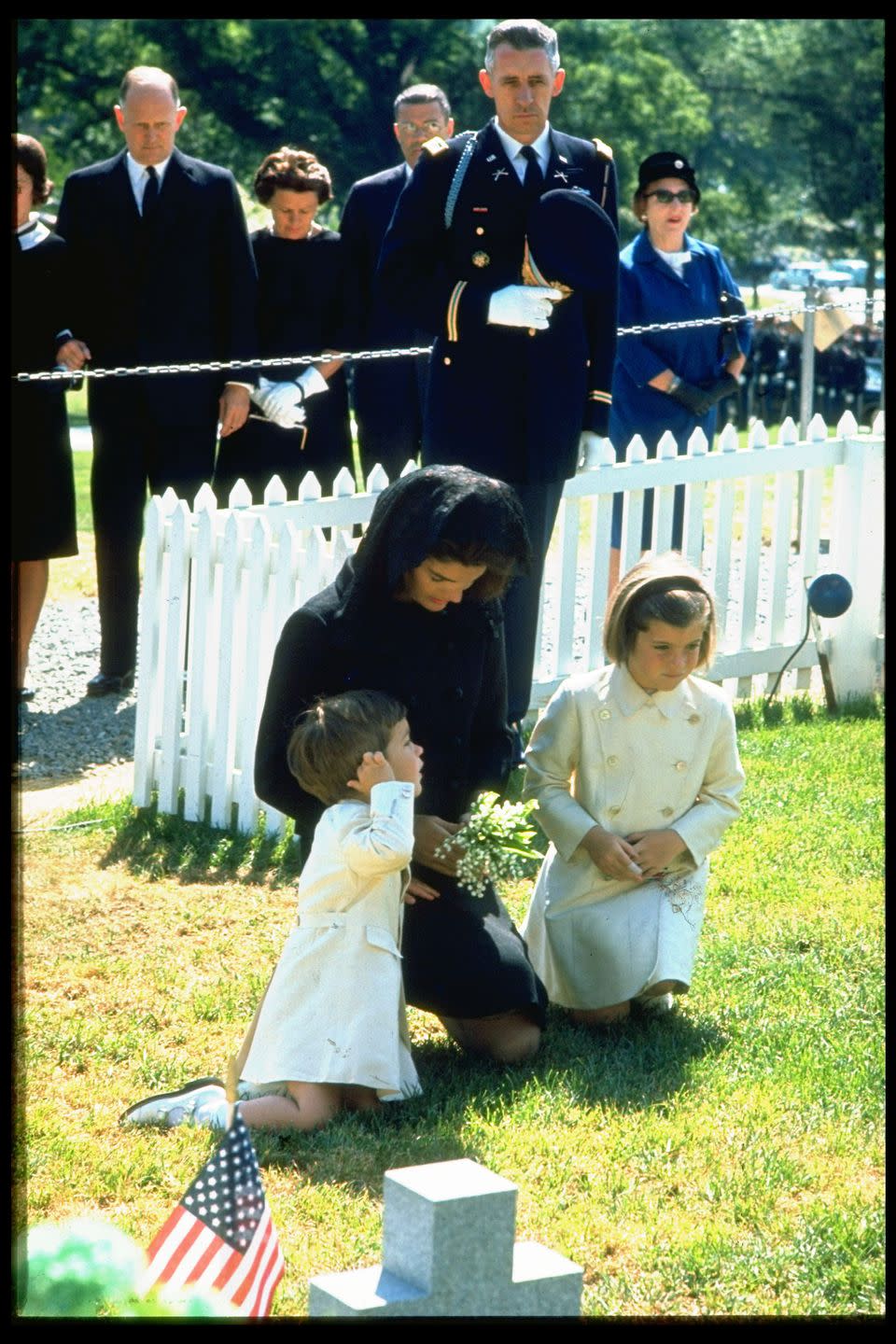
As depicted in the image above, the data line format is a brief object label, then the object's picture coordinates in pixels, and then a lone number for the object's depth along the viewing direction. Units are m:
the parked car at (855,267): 45.91
